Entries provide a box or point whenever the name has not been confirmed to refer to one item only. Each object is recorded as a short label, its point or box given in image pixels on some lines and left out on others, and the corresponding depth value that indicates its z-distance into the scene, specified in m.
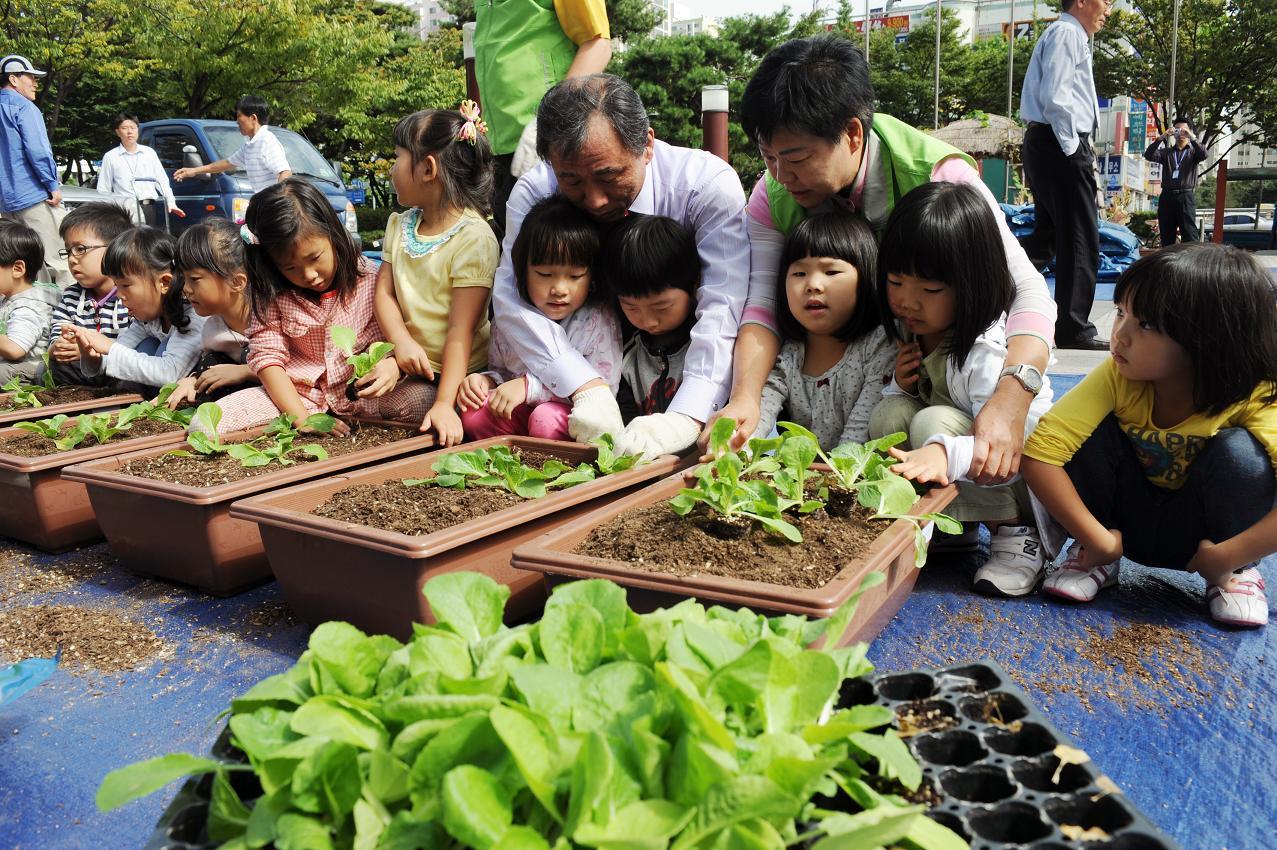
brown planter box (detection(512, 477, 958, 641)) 1.08
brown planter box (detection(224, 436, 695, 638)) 1.39
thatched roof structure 15.42
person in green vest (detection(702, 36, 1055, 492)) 1.66
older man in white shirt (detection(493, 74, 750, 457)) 1.96
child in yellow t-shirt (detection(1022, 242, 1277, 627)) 1.47
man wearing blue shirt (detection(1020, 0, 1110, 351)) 3.91
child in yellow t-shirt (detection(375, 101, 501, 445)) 2.41
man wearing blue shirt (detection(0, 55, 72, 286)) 5.01
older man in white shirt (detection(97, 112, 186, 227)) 7.35
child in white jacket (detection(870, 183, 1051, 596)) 1.71
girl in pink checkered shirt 2.39
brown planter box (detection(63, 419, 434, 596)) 1.75
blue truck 8.13
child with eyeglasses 3.12
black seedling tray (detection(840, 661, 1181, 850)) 0.67
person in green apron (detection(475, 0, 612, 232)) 2.56
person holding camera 8.68
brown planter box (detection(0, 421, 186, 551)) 2.08
